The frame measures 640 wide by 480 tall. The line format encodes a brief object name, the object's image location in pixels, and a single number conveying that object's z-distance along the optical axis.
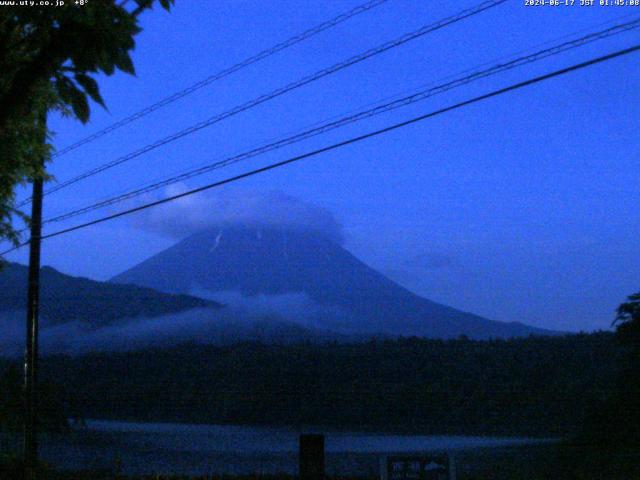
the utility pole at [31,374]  18.34
